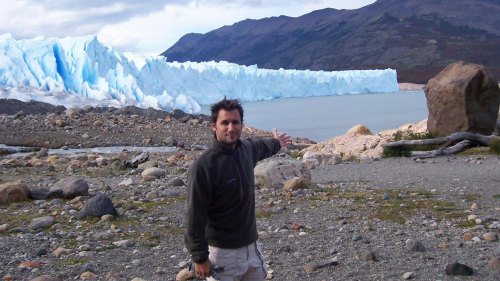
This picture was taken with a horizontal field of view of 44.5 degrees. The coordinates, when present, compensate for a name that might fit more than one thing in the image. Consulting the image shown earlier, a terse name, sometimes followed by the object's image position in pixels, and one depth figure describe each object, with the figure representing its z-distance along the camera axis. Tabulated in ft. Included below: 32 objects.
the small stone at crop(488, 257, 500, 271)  12.92
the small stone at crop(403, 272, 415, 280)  12.78
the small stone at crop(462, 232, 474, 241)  15.52
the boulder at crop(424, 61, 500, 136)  34.99
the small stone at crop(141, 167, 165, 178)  30.50
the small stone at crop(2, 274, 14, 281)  13.56
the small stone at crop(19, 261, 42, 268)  14.42
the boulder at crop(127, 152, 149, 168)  36.27
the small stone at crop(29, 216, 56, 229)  18.48
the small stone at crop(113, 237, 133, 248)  16.51
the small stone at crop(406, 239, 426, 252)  14.69
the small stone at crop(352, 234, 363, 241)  16.02
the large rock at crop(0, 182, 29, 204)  22.79
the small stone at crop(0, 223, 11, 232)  18.08
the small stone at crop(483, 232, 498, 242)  15.21
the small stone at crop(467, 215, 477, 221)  17.42
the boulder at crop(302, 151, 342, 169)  34.01
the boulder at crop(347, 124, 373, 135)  47.09
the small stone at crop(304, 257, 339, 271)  13.77
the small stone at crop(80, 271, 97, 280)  13.74
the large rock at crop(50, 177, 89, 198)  23.72
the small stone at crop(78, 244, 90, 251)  16.06
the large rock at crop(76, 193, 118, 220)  19.67
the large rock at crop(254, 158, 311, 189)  24.49
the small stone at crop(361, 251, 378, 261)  14.19
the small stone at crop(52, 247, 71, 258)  15.52
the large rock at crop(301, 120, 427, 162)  34.35
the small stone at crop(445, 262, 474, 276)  12.70
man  9.21
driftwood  33.58
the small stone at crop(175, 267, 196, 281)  13.46
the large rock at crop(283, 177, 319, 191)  23.47
